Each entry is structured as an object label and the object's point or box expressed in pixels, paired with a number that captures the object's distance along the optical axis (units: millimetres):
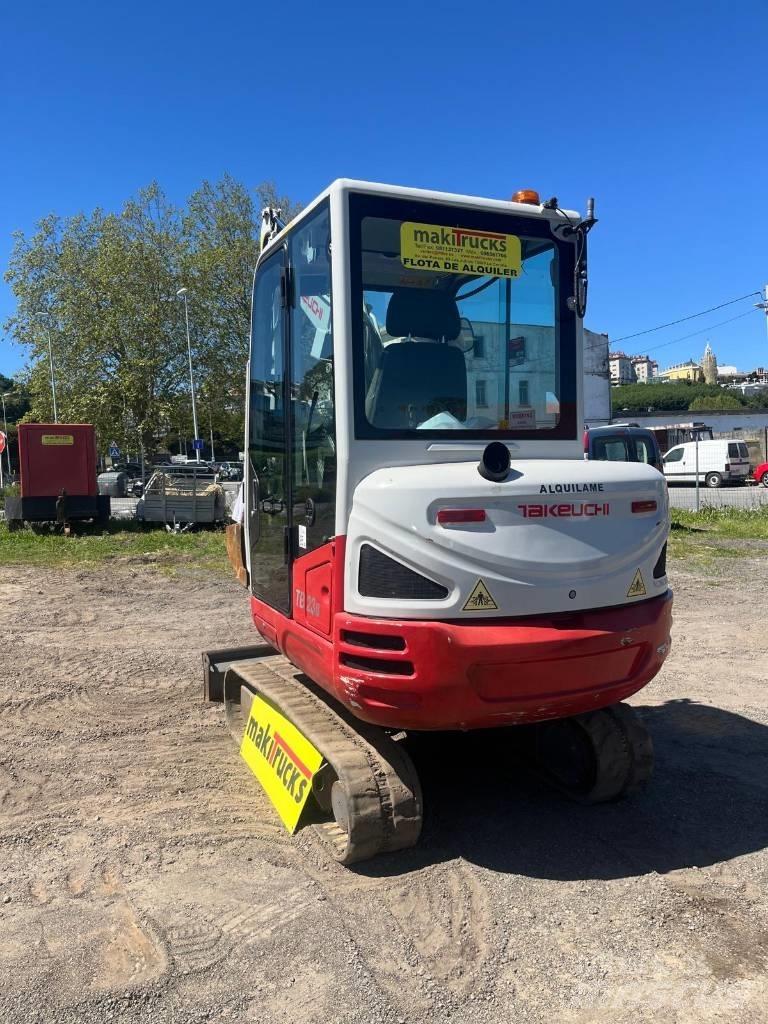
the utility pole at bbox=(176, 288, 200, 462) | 35725
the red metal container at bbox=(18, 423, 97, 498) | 15953
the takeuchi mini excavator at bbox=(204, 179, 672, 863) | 3289
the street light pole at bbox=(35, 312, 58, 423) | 37469
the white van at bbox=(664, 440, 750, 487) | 31344
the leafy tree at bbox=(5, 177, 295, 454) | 37906
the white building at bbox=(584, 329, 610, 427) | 26828
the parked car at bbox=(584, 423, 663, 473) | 16203
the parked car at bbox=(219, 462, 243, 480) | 32119
